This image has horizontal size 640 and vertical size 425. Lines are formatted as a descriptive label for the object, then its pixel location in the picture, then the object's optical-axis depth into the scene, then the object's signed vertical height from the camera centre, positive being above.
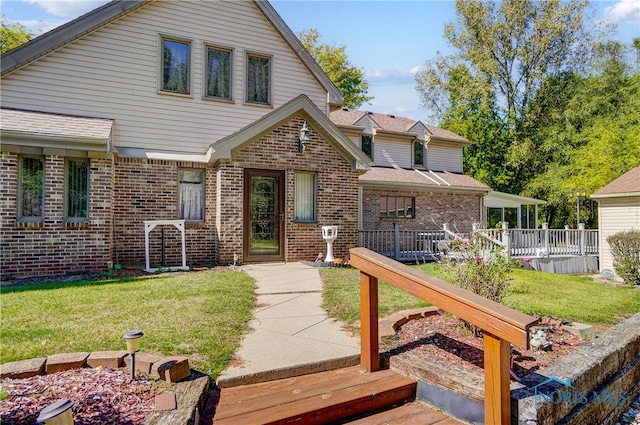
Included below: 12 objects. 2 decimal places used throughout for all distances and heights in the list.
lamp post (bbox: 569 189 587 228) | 20.23 +1.55
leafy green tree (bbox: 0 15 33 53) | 22.44 +10.87
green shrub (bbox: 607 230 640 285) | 11.55 -0.99
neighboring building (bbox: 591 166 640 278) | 13.38 +0.49
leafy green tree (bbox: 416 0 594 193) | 25.61 +11.34
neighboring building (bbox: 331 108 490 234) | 15.85 +1.99
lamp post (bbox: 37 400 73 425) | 1.89 -0.93
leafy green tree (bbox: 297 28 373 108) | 28.09 +11.57
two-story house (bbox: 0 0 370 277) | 8.32 +1.78
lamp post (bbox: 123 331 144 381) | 2.96 -0.92
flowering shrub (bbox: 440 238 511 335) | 4.59 -0.57
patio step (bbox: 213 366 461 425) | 2.70 -1.33
